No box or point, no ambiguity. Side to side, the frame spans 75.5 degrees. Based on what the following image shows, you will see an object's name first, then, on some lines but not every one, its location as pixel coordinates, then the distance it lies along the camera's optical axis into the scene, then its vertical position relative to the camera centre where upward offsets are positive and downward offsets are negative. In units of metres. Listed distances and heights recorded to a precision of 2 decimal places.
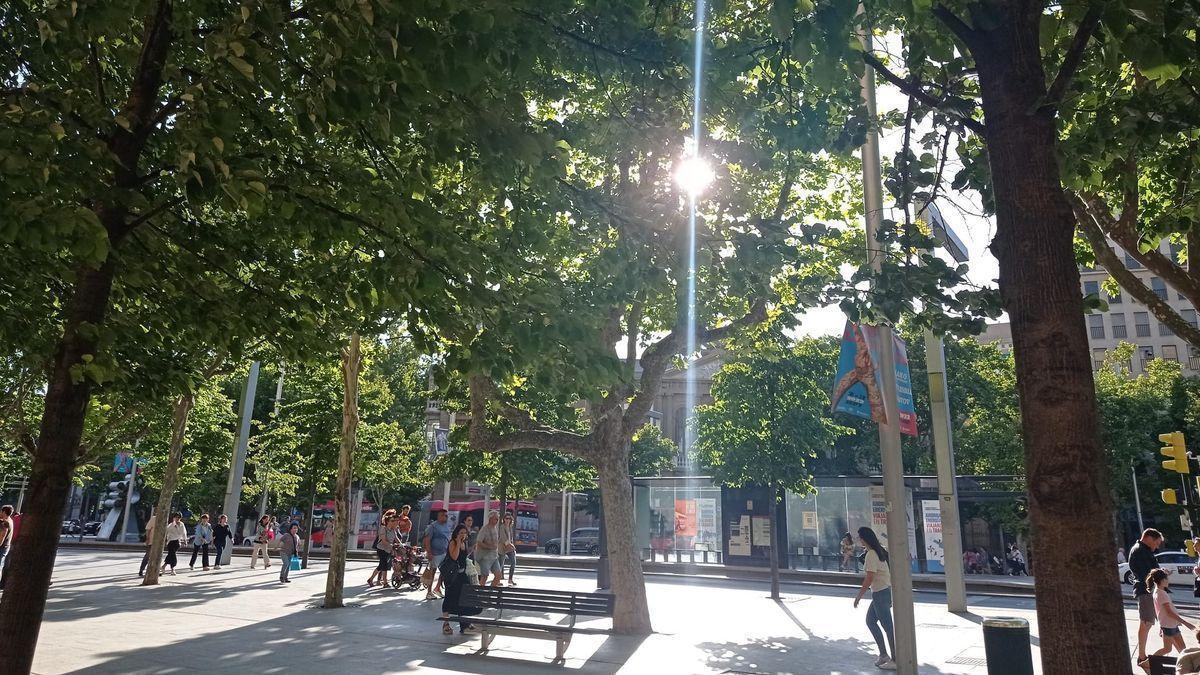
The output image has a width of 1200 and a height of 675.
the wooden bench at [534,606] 9.58 -1.13
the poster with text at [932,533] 25.59 -0.07
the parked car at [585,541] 43.59 -1.06
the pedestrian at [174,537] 22.25 -0.76
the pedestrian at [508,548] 20.51 -0.72
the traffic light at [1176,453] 15.09 +1.61
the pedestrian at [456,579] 11.11 -0.86
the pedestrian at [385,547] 19.38 -0.74
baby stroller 19.61 -1.32
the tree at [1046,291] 3.32 +1.12
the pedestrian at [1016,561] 33.25 -1.21
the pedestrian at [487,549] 14.88 -0.56
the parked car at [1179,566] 26.76 -0.96
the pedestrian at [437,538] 15.56 -0.39
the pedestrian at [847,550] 25.83 -0.69
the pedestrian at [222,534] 24.88 -0.67
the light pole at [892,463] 8.62 +0.82
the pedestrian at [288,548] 20.39 -0.91
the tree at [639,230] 5.34 +2.97
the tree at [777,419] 19.77 +2.73
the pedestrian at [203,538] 24.47 -0.79
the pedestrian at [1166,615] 8.98 -0.88
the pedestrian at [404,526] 19.97 -0.22
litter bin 5.79 -0.84
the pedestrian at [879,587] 9.71 -0.70
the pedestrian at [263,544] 25.45 -0.97
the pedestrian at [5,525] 14.02 -0.32
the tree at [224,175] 4.04 +2.12
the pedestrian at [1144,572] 9.76 -0.47
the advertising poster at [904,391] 11.62 +2.10
